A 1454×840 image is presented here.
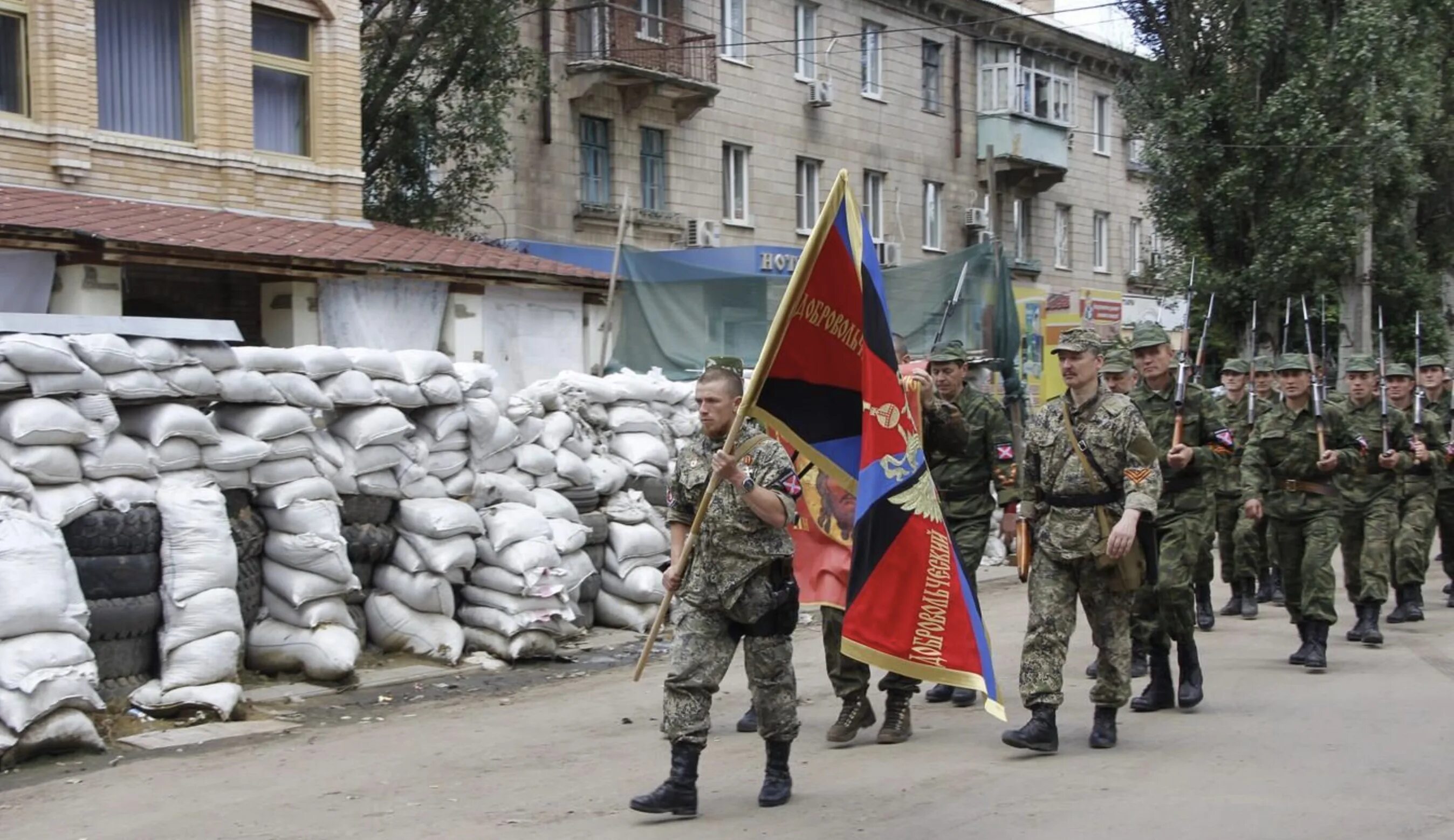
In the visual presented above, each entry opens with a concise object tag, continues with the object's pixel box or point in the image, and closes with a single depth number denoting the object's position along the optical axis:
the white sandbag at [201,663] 8.11
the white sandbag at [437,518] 9.88
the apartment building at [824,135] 25.80
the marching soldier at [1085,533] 6.75
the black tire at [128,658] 8.05
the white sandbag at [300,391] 9.37
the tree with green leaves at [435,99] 21.83
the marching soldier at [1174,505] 7.85
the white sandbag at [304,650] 8.95
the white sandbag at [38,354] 7.93
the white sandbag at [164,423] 8.52
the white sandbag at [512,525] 10.16
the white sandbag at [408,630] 9.85
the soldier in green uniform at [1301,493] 9.09
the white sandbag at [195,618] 8.17
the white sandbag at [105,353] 8.28
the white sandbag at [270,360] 9.29
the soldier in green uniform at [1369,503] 10.15
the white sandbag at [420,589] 9.91
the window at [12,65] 15.45
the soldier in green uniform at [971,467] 8.10
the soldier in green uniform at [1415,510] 11.10
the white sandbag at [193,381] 8.62
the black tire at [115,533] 8.05
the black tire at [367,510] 9.83
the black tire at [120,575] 8.06
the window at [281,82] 17.95
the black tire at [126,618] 8.05
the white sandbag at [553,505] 10.69
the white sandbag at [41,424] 7.85
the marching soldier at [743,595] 5.81
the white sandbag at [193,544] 8.26
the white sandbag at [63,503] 7.88
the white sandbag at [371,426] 9.75
